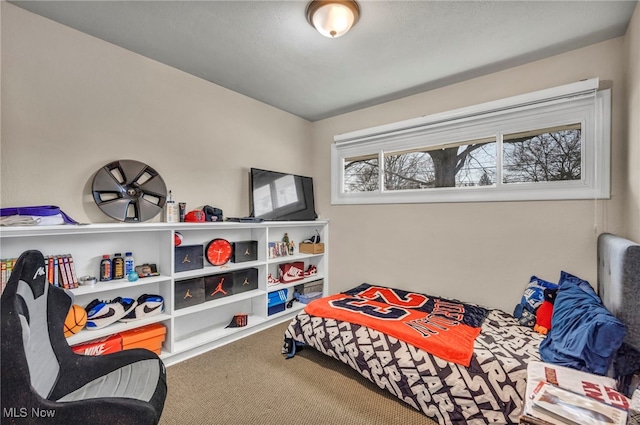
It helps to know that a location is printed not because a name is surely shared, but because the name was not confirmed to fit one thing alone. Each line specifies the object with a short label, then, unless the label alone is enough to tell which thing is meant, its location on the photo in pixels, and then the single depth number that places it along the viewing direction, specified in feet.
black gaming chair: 3.29
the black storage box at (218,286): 8.93
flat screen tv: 10.63
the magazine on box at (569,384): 3.69
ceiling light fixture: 5.72
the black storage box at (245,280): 9.71
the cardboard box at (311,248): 12.06
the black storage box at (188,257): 8.31
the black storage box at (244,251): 9.93
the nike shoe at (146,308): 7.37
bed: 4.92
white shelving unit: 6.38
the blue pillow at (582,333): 4.54
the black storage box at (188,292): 8.16
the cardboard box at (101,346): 6.48
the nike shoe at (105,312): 6.73
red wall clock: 9.24
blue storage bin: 10.48
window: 7.23
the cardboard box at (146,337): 7.13
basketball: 6.22
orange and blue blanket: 6.14
